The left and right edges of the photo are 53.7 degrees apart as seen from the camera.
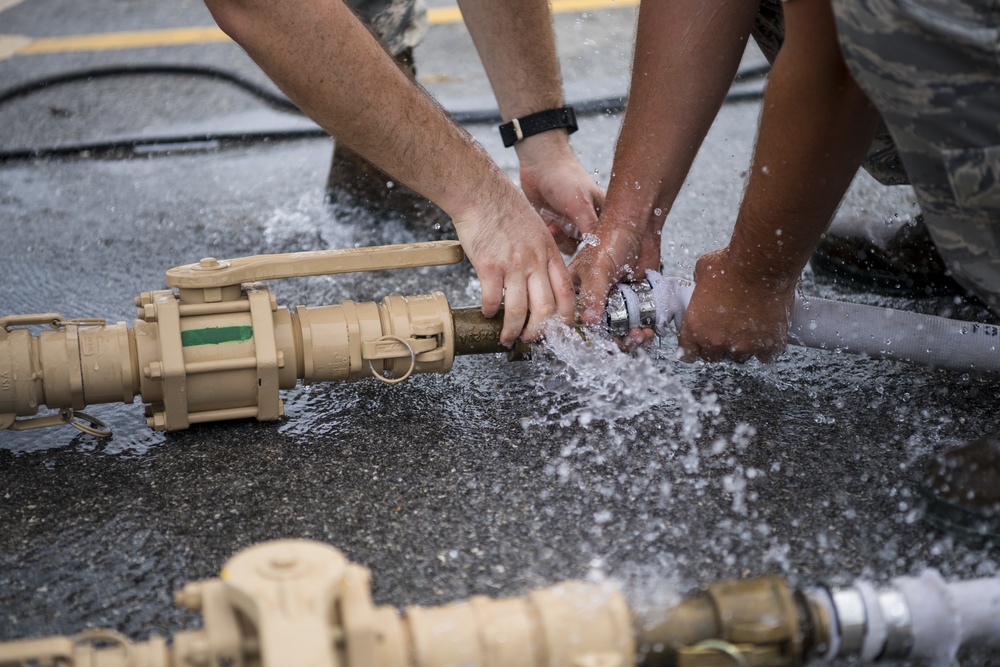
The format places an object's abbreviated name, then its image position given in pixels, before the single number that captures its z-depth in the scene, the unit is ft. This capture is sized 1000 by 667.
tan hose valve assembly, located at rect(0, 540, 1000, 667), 3.54
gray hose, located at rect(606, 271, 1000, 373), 6.42
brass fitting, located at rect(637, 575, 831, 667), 3.97
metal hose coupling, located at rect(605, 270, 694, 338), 6.46
